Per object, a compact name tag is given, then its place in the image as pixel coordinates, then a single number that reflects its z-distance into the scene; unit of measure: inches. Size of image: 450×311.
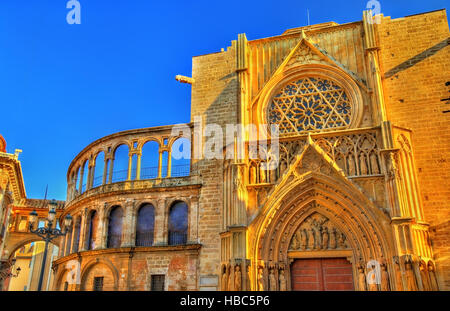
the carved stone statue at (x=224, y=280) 667.0
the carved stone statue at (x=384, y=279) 610.5
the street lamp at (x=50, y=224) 569.6
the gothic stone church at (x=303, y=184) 646.5
